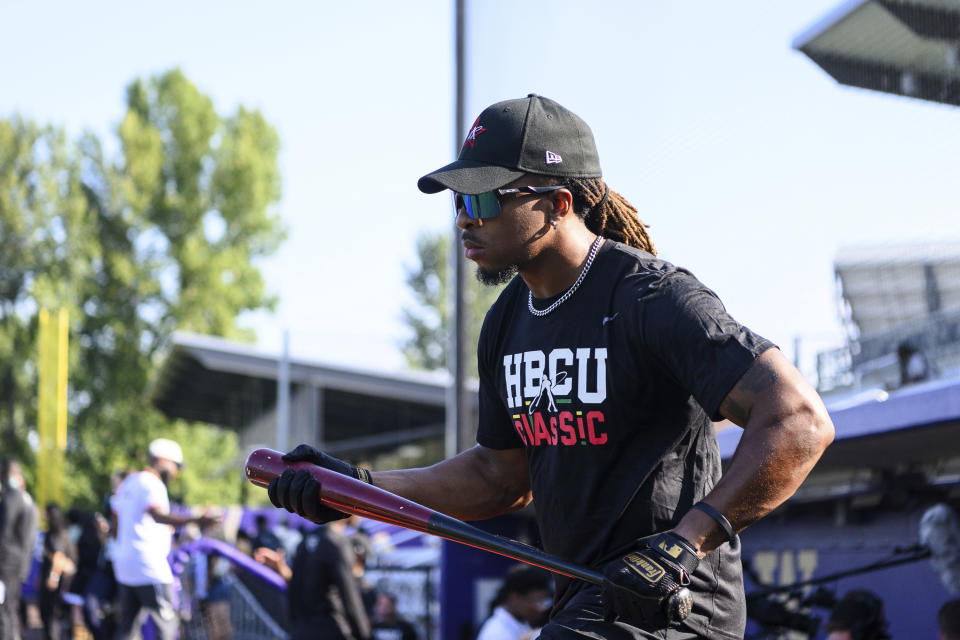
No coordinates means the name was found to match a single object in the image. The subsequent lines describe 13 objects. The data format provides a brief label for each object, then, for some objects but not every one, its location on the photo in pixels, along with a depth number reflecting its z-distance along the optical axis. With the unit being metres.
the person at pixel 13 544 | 10.30
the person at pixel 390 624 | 11.48
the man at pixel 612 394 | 2.46
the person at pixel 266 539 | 13.59
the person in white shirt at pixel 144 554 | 9.14
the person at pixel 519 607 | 6.80
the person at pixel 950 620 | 5.27
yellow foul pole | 29.51
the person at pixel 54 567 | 12.72
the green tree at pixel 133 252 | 35.91
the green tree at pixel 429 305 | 72.12
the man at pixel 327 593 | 8.66
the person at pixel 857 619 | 6.08
